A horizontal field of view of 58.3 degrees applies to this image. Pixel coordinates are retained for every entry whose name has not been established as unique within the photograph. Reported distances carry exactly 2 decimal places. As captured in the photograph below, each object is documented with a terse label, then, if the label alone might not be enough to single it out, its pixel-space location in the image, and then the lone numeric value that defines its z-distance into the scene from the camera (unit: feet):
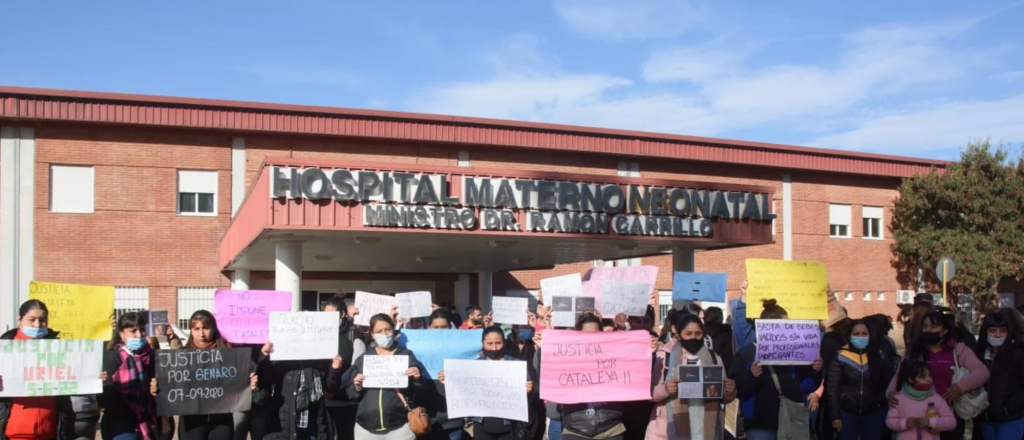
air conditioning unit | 107.00
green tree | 112.78
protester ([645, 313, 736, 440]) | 24.29
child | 26.73
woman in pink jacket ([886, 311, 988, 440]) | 27.76
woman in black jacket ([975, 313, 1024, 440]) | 28.04
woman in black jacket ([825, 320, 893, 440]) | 28.32
